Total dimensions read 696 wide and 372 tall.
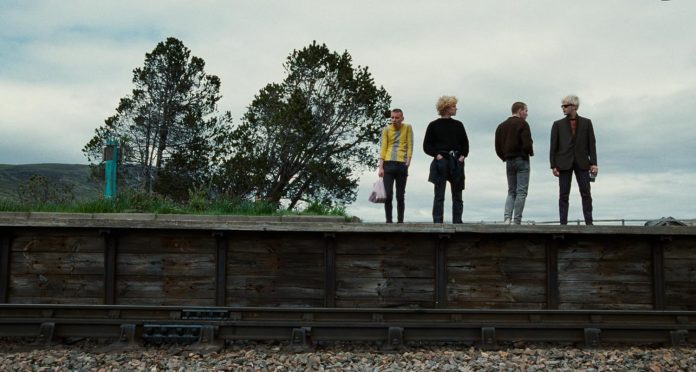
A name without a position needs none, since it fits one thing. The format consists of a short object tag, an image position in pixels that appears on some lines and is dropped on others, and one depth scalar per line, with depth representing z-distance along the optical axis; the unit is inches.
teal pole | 620.6
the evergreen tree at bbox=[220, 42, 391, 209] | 1061.1
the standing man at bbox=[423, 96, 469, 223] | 400.2
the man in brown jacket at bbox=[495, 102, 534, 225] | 402.9
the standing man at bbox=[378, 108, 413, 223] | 402.6
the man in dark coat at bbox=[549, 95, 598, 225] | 398.9
